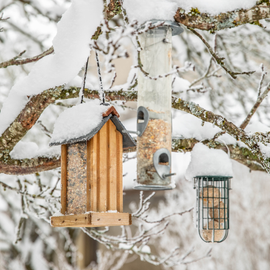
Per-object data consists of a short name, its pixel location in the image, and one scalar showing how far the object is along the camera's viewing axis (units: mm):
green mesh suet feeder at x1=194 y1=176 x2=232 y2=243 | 6727
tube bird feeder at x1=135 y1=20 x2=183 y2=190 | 5492
